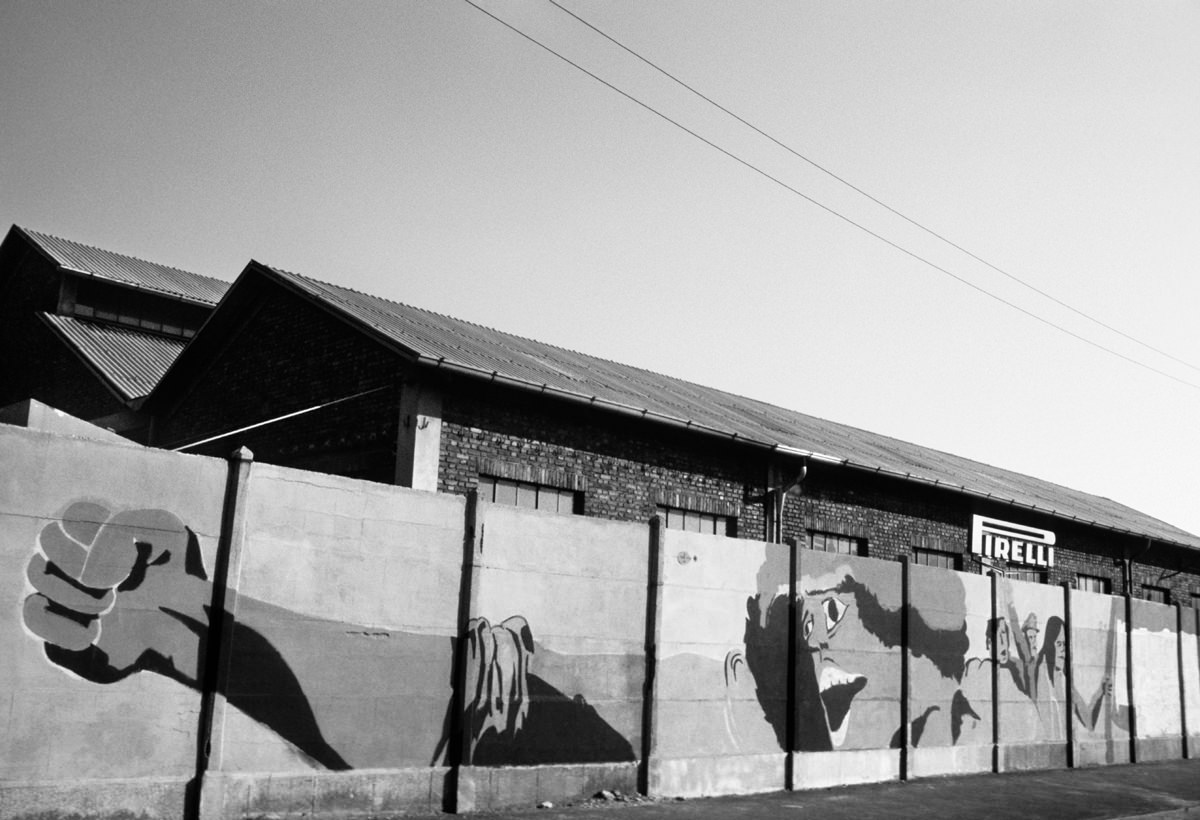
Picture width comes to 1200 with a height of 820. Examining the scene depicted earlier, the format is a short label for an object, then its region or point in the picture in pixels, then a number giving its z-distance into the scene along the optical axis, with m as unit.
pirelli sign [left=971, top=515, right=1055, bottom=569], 21.08
